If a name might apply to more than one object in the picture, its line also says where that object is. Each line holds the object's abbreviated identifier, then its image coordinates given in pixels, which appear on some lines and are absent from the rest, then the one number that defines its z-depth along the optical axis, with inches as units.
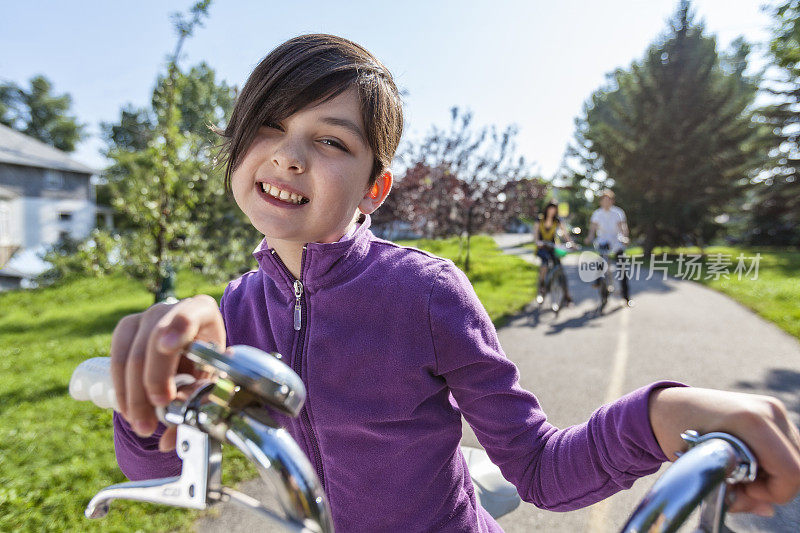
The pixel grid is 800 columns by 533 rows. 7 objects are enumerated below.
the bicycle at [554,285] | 331.9
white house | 1325.4
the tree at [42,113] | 1913.1
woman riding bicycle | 336.8
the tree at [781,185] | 981.8
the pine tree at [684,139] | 917.2
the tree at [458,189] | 577.0
